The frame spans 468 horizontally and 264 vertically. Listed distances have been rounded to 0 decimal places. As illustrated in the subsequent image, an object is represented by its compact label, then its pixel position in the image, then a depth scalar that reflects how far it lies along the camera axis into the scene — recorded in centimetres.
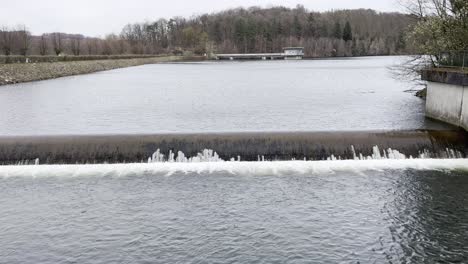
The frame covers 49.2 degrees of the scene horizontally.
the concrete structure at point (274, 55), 14471
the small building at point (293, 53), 14425
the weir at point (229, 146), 1468
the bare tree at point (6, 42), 6128
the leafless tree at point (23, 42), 6269
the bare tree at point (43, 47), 7248
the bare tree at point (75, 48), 8801
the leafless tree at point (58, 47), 7900
